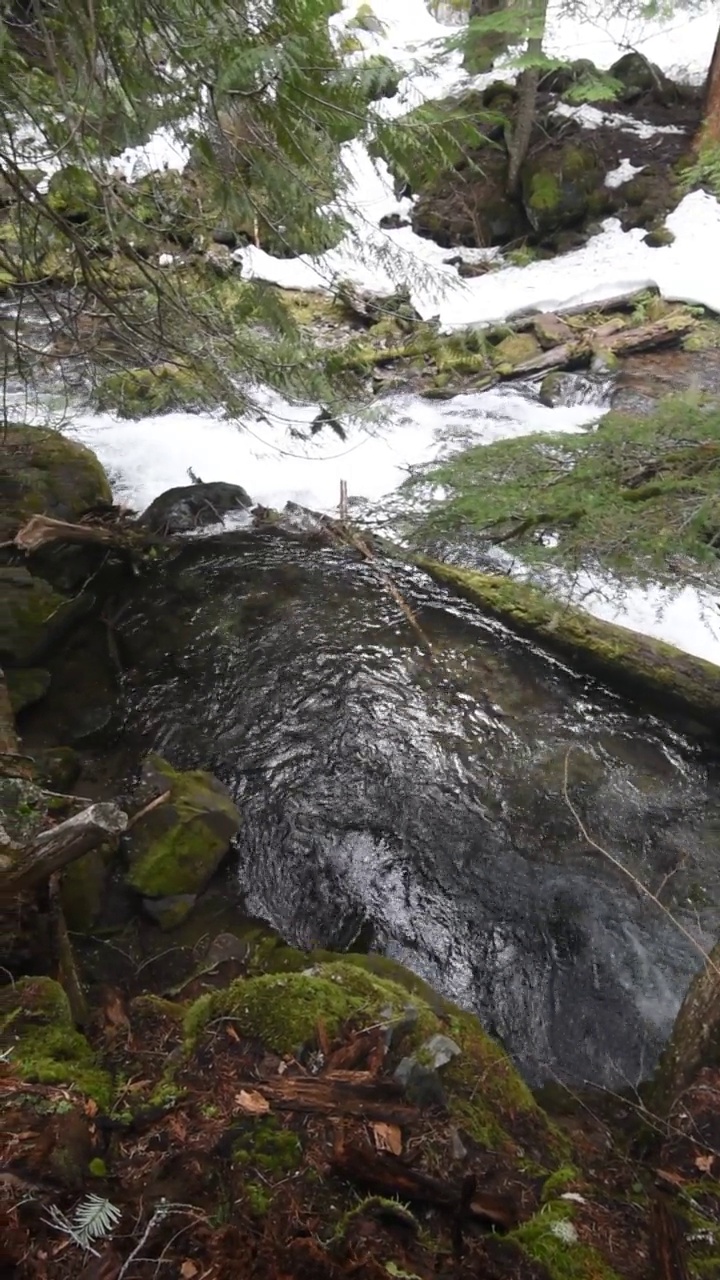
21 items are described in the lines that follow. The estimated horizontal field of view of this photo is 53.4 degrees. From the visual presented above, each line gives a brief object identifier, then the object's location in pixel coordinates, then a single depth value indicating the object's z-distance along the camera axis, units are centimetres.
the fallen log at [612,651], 595
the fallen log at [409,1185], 226
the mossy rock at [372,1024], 267
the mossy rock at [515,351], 1236
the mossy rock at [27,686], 591
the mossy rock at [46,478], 741
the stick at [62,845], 311
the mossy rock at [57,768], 512
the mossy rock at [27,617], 630
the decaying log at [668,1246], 226
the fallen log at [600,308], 1366
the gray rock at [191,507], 857
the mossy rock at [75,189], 397
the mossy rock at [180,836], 464
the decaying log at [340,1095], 243
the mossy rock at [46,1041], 254
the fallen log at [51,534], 690
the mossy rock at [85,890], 427
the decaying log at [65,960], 341
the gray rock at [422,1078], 257
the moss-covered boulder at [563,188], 1539
